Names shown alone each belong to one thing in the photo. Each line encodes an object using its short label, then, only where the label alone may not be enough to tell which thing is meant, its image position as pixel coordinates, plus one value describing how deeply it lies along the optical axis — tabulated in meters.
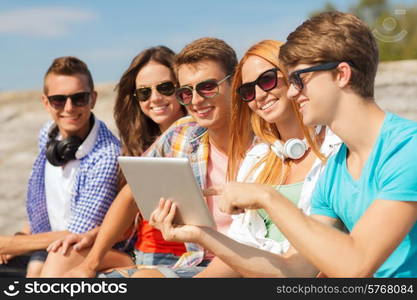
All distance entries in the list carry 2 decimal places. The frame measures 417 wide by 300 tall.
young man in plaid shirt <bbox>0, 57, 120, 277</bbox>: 4.34
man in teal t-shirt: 2.23
